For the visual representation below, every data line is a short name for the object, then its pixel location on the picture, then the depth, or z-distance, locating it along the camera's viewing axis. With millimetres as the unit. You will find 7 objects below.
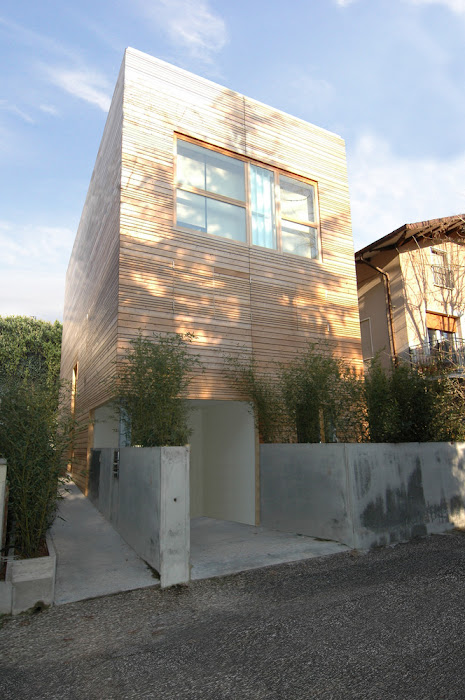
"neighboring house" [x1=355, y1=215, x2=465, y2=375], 11047
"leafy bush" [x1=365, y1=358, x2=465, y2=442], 5859
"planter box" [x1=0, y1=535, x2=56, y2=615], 3133
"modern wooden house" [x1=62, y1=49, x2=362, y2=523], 6211
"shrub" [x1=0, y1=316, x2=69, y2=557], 3576
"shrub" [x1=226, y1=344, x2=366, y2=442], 5965
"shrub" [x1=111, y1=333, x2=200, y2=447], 4863
